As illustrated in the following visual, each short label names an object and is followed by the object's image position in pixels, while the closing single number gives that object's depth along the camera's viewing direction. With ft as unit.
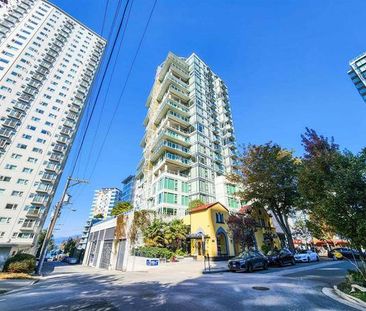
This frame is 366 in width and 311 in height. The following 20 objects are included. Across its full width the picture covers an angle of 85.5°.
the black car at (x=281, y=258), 67.10
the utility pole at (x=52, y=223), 67.82
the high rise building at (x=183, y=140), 136.20
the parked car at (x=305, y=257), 82.38
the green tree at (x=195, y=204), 109.40
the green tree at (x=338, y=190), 27.14
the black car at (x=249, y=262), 54.80
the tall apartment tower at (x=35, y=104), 143.02
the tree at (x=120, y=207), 118.83
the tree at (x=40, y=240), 194.68
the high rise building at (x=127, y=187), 319.82
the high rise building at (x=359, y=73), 197.26
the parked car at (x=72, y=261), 156.56
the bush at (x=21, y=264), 66.39
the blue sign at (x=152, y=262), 66.90
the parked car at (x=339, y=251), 97.59
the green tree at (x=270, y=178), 89.10
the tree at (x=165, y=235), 80.89
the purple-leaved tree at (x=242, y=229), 90.22
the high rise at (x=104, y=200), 461.29
